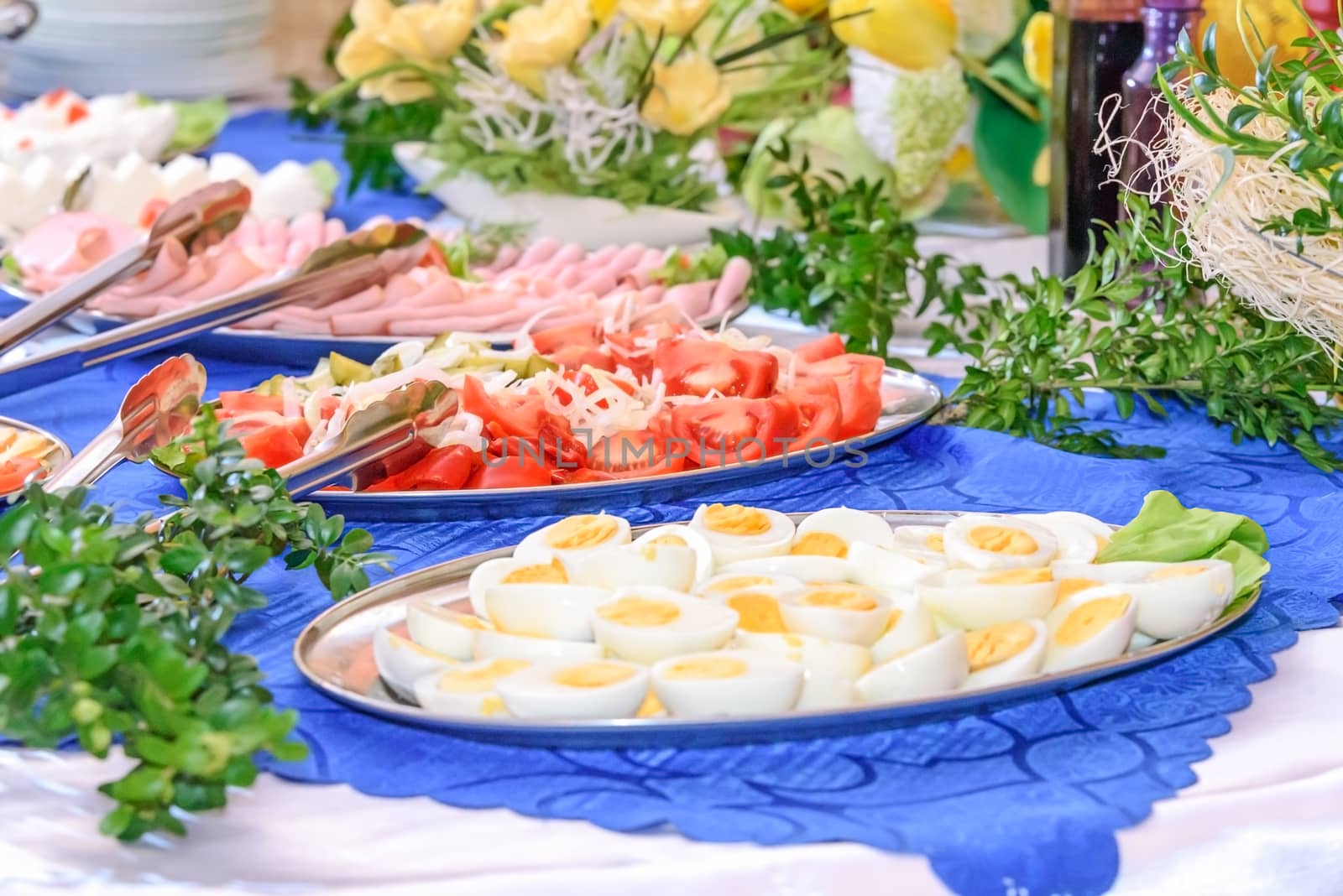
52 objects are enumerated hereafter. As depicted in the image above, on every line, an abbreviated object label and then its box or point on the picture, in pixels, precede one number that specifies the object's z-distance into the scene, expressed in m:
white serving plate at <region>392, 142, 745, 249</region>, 2.47
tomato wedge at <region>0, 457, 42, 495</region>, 1.61
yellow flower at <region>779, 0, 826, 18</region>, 2.68
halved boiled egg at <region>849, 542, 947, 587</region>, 1.44
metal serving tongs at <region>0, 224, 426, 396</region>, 1.80
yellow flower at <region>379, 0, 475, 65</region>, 2.40
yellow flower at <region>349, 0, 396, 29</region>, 2.46
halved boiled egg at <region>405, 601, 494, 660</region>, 1.39
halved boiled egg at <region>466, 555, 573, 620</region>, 1.43
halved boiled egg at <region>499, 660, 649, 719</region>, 1.34
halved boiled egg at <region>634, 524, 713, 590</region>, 1.46
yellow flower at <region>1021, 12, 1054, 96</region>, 2.38
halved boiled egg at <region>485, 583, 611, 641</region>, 1.39
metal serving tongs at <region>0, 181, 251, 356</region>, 1.85
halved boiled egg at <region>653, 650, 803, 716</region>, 1.34
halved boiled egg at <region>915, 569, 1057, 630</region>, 1.40
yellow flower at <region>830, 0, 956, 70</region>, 2.38
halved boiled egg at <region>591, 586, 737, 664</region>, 1.37
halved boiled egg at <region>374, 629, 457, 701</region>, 1.38
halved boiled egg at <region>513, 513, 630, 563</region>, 1.46
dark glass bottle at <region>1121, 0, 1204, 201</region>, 1.85
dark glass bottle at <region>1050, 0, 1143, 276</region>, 1.96
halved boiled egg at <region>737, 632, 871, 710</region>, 1.36
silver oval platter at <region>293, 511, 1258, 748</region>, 1.33
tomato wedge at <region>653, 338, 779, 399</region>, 1.71
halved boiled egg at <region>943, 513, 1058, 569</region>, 1.44
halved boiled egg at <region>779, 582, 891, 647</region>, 1.38
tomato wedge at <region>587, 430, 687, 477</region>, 1.65
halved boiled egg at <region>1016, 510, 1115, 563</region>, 1.48
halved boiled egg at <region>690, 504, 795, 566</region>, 1.47
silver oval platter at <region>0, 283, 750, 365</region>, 1.90
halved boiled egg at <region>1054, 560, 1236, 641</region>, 1.41
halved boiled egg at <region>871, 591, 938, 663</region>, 1.38
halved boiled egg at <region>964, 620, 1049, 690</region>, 1.37
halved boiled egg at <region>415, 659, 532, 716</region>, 1.35
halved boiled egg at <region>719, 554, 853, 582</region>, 1.45
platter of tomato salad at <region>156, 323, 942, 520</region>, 1.62
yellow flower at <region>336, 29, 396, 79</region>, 2.44
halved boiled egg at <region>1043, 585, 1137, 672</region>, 1.39
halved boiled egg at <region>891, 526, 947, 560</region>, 1.48
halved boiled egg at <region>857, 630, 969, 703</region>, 1.36
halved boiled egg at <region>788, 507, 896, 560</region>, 1.47
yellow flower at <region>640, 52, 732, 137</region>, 2.43
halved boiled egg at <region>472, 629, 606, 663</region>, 1.38
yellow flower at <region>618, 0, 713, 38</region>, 2.31
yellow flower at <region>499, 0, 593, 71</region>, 2.29
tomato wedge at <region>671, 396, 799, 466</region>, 1.65
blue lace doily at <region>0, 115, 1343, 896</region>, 1.31
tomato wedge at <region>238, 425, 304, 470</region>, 1.62
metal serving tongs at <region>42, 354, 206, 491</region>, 1.58
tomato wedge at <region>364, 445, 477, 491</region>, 1.62
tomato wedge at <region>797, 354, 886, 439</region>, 1.70
